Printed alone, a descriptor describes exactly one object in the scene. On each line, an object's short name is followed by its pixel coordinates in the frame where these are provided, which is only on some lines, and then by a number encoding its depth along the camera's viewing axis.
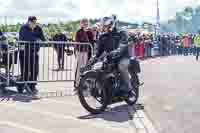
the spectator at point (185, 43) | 27.29
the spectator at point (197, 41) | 23.41
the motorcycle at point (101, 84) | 6.84
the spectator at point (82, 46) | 9.24
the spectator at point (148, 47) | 23.34
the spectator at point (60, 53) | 9.90
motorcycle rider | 7.14
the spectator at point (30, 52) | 8.71
